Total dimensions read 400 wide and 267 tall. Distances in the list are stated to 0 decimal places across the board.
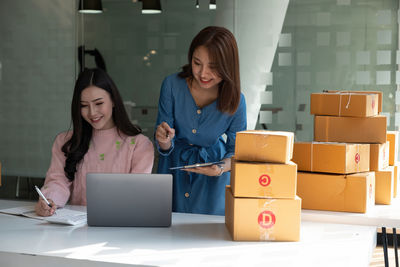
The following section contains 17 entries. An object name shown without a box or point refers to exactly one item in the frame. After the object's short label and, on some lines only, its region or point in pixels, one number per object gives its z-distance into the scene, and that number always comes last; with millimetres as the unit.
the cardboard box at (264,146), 1846
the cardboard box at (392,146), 3029
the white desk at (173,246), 1581
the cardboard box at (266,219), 1800
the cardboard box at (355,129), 2754
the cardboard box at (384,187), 2666
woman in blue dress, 2559
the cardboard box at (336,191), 2424
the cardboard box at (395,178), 2814
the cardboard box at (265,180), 1806
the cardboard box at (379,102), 2968
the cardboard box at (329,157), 2465
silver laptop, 1931
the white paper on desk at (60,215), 2006
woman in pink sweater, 2459
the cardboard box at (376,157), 2747
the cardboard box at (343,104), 2723
